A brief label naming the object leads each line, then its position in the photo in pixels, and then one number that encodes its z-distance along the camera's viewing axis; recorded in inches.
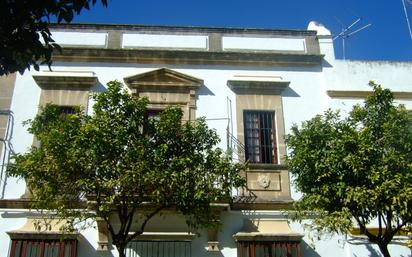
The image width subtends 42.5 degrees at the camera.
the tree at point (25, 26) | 246.2
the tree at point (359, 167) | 404.8
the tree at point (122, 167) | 410.3
